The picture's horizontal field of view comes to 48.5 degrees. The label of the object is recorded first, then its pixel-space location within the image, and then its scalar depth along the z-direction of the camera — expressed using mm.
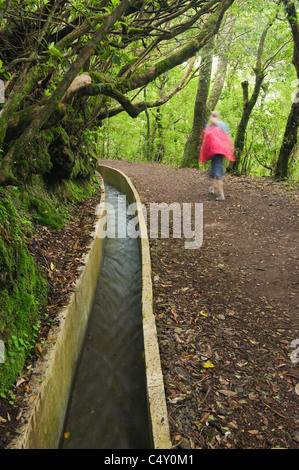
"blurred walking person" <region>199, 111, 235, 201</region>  8164
